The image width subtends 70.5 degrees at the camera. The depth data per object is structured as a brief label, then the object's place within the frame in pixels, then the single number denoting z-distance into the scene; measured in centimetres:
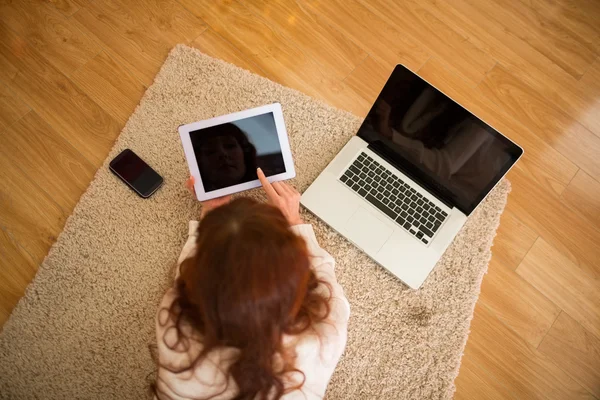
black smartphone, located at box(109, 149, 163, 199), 120
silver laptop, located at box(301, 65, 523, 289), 101
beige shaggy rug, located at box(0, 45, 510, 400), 112
